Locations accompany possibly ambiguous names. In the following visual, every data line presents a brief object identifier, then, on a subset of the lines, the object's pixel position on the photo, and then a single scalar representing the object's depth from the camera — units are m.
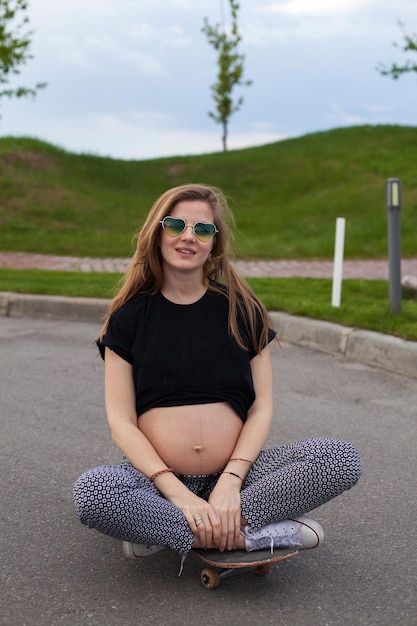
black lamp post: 7.97
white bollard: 8.81
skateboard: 3.03
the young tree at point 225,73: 34.59
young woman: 3.08
